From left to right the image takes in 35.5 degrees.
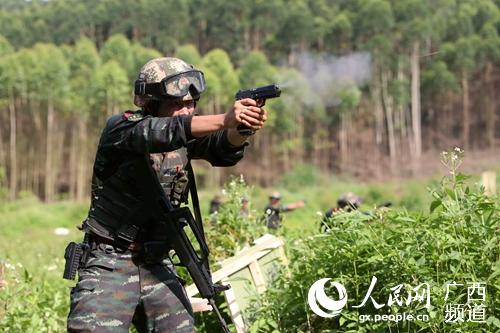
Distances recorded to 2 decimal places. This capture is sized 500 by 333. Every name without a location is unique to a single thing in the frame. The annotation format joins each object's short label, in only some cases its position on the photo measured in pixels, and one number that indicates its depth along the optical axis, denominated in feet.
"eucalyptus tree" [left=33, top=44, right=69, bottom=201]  136.46
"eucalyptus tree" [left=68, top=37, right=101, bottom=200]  137.08
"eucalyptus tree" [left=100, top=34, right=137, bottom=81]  152.25
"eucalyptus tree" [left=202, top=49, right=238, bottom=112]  143.84
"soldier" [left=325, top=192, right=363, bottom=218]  28.62
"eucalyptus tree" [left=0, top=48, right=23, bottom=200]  136.15
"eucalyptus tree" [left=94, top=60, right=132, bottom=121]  131.64
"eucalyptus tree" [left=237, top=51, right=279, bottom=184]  147.95
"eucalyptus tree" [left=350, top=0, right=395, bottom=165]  160.69
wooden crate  17.25
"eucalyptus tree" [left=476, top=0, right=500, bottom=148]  167.73
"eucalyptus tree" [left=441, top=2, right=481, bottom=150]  164.76
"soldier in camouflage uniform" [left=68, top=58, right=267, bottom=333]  12.55
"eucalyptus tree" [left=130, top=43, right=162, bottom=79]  151.94
